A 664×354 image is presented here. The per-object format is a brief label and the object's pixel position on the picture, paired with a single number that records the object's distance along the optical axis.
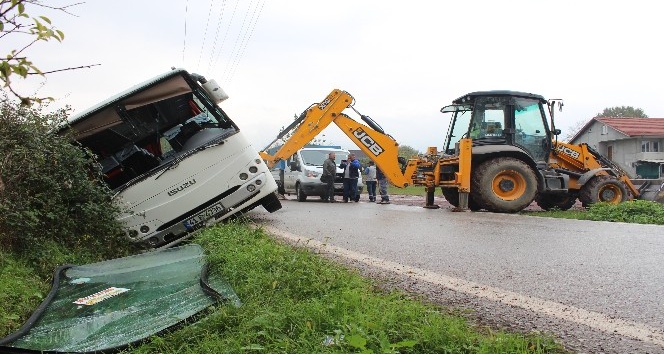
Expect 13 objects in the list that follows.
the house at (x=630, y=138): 46.53
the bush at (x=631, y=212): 10.88
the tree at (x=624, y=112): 75.78
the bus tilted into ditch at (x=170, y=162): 7.70
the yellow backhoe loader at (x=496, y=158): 13.10
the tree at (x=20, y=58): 2.20
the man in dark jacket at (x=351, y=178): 18.53
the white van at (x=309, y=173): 19.02
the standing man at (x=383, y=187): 17.89
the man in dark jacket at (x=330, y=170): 18.27
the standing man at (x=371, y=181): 20.09
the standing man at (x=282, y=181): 21.42
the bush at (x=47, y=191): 5.67
